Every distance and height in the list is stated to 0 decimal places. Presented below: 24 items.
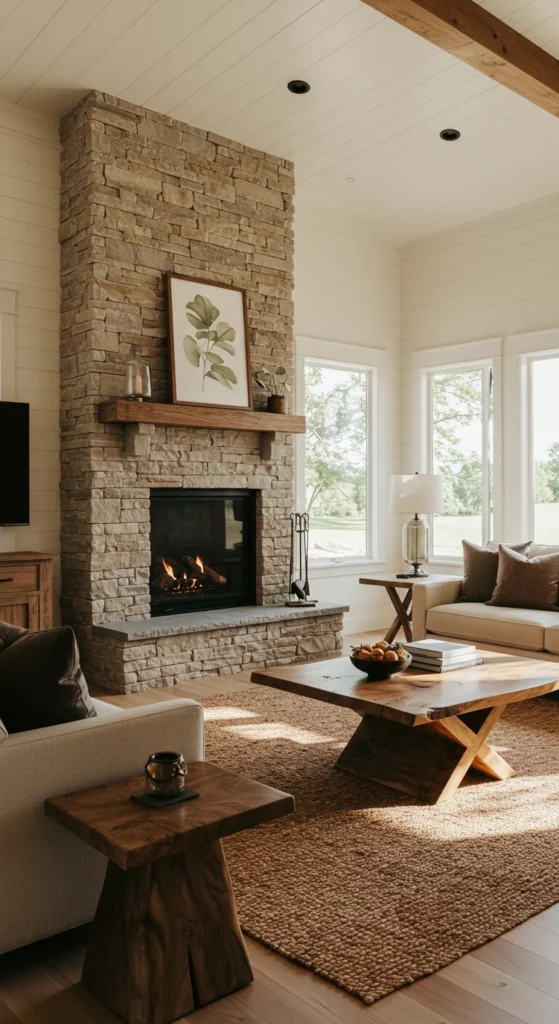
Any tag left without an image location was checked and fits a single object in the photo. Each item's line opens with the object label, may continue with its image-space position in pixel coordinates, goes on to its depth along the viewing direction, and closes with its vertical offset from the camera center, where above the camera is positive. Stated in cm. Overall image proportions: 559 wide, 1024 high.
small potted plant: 568 +90
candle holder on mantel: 485 +78
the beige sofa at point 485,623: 462 -66
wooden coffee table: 290 -69
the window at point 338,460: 673 +44
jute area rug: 205 -107
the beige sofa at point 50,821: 191 -71
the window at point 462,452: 676 +52
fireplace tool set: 578 -38
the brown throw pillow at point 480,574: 538 -41
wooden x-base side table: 568 -57
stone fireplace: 485 +47
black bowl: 321 -61
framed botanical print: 517 +110
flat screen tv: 470 +29
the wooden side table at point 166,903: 174 -85
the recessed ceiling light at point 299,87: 459 +240
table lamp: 589 +9
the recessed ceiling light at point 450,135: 516 +239
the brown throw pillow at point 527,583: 500 -43
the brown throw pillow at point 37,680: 203 -41
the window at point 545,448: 626 +50
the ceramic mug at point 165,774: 188 -60
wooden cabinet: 439 -40
